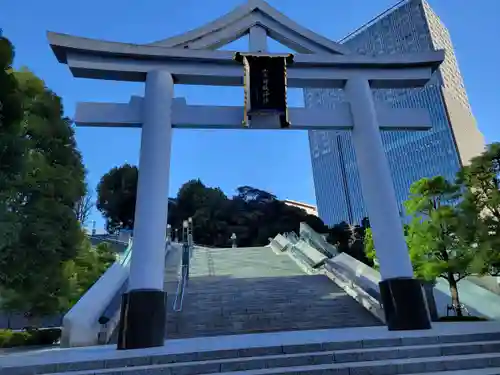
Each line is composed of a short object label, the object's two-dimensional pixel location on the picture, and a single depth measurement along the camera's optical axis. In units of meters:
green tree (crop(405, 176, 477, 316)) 9.87
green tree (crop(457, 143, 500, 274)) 8.55
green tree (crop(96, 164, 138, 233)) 38.88
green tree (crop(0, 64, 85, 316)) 8.88
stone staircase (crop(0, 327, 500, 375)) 4.25
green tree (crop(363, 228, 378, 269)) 15.47
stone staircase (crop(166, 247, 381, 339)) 8.06
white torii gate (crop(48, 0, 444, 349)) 6.29
